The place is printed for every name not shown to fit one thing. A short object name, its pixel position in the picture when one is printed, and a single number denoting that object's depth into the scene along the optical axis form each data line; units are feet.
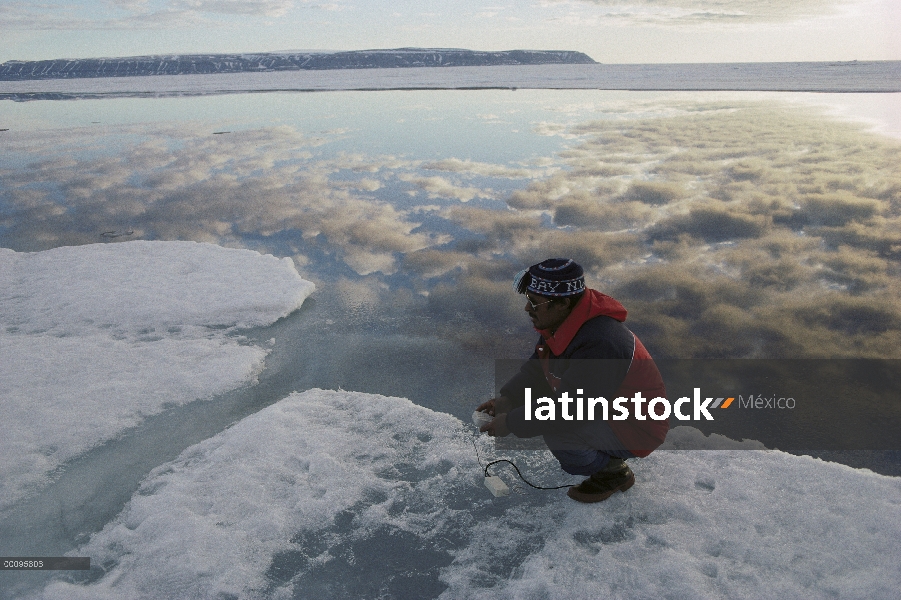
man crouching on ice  7.31
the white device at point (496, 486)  8.50
